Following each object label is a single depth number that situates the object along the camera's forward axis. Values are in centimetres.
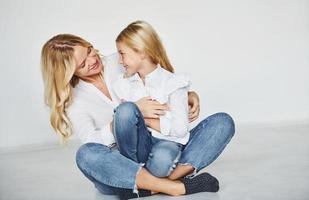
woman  199
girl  198
